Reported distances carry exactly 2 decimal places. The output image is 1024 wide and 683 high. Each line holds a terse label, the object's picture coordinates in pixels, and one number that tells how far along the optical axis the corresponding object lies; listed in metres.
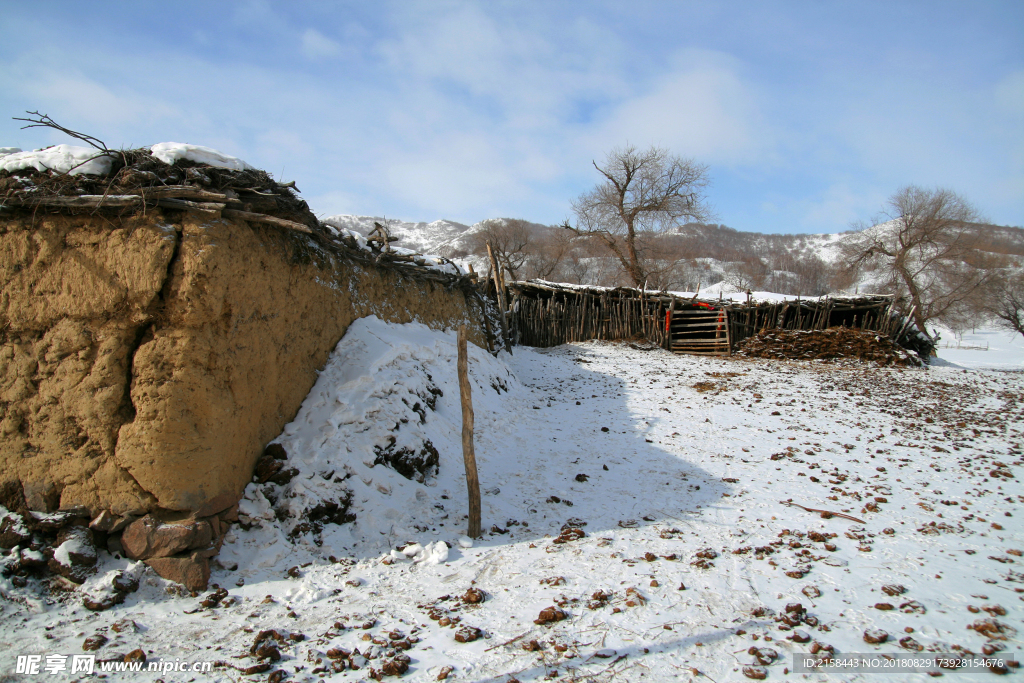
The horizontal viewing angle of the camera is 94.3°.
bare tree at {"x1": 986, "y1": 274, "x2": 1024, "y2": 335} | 21.03
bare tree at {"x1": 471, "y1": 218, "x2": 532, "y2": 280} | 28.15
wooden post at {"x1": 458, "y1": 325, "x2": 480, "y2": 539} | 3.86
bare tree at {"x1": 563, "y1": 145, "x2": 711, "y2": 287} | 25.48
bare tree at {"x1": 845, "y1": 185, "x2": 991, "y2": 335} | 21.55
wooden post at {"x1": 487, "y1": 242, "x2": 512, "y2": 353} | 11.44
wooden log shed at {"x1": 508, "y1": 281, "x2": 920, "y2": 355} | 13.81
